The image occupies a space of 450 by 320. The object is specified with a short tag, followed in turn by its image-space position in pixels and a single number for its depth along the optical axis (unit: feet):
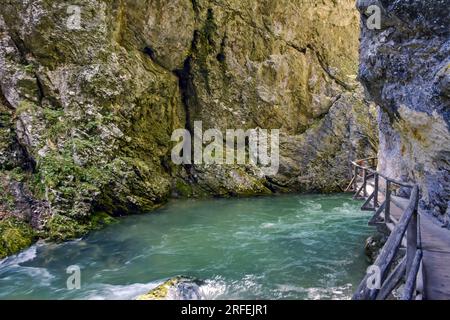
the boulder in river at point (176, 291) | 24.56
